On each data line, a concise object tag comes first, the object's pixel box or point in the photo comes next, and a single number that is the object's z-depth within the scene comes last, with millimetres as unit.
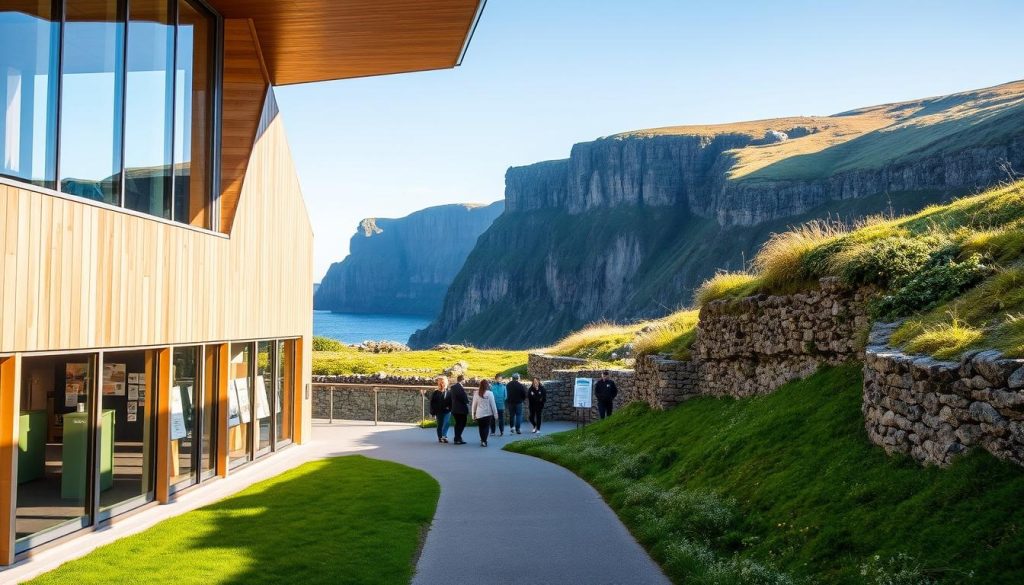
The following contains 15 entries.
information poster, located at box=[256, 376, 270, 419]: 17906
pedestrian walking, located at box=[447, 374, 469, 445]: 22109
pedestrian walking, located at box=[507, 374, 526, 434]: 25172
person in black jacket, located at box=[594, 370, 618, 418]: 24250
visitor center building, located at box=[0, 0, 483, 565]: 9539
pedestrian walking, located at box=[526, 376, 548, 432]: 25734
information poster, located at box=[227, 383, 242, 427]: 16203
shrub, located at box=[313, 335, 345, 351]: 49216
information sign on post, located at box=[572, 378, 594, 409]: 24438
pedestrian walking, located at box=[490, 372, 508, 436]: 25000
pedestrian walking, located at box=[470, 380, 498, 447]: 22234
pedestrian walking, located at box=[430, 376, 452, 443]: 22312
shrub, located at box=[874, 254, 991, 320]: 10195
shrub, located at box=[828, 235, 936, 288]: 11406
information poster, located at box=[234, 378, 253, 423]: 16686
